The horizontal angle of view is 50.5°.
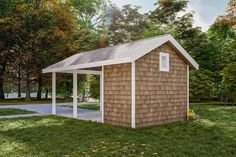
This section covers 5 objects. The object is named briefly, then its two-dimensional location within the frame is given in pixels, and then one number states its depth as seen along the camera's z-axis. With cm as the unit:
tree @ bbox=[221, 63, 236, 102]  1908
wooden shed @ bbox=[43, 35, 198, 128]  858
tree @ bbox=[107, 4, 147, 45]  3394
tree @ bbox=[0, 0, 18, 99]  2099
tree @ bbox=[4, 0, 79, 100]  2194
